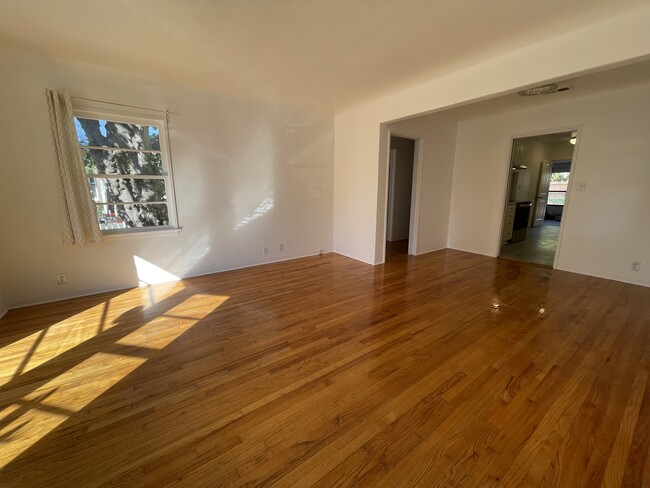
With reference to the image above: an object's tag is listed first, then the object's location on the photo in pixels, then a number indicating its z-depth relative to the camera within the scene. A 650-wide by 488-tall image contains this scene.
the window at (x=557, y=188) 10.16
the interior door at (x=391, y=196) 6.11
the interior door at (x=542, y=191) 7.40
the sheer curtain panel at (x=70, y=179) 2.78
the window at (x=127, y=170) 3.14
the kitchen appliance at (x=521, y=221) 6.19
